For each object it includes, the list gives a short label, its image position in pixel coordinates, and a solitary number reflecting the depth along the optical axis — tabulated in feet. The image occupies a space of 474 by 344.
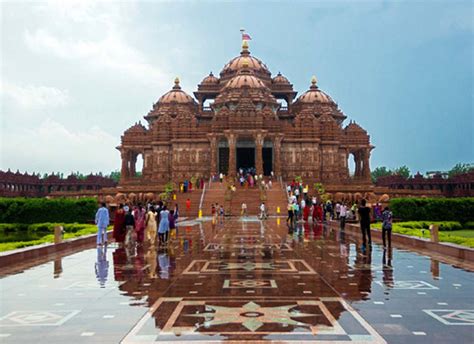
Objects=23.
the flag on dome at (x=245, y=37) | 257.71
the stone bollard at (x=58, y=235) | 61.11
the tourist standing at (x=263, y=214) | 119.48
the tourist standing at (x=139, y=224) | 70.23
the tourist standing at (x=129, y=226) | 67.38
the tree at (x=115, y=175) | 514.68
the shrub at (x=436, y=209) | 119.65
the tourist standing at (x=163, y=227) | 65.46
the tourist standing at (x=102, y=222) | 63.52
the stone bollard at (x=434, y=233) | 59.52
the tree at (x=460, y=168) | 422.65
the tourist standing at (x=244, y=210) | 136.98
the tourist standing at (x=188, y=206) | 141.90
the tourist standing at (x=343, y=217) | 92.48
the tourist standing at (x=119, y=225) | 66.13
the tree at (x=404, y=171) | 417.94
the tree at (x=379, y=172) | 452.67
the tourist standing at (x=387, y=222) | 61.46
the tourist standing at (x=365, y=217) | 64.28
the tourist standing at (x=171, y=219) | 71.41
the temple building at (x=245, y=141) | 198.90
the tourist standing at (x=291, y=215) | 97.04
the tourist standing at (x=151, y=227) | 65.57
